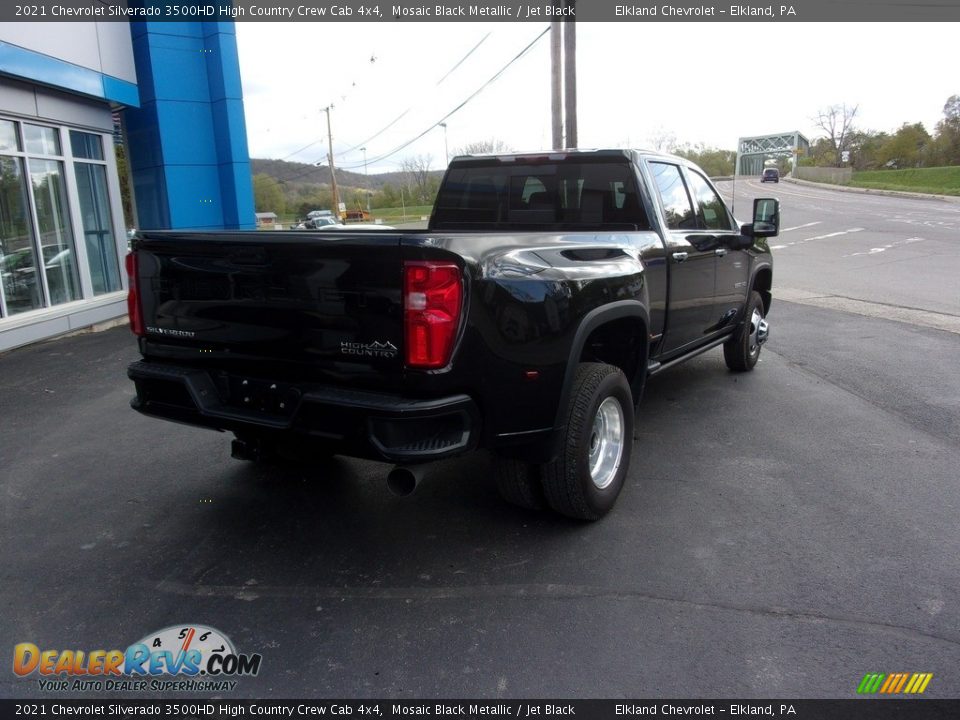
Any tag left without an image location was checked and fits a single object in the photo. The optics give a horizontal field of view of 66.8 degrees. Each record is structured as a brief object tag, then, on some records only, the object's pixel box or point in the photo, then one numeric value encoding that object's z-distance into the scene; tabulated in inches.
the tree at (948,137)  2847.0
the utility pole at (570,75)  585.6
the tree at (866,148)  3454.7
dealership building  388.5
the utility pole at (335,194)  2443.4
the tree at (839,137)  3737.7
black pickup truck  116.4
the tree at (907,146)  3097.9
